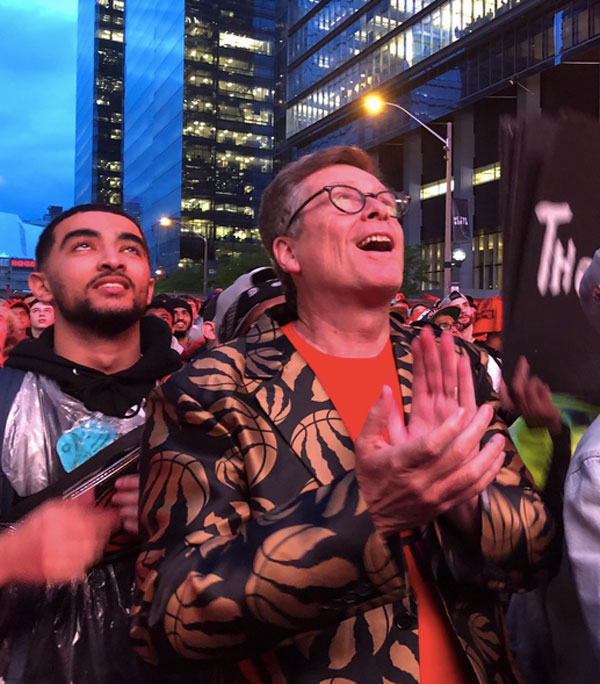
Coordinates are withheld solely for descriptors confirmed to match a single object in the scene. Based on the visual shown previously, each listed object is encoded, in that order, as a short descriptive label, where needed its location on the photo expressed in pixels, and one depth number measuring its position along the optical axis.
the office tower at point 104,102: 109.56
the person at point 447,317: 6.38
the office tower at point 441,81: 30.11
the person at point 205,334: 4.55
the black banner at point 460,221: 16.33
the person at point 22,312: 6.13
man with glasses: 1.21
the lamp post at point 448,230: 17.03
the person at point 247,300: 2.59
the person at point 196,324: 6.93
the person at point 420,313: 8.01
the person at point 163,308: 7.83
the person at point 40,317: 6.12
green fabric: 1.89
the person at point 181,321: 8.52
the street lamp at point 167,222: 40.13
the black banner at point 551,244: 1.80
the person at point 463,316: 7.14
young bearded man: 1.88
